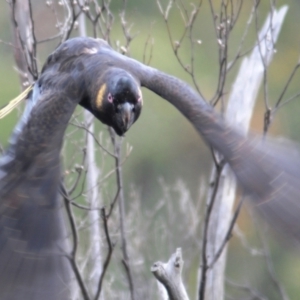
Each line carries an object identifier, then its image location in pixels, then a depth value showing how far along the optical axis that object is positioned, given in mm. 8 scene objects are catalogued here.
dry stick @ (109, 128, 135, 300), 10094
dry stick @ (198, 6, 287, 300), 11695
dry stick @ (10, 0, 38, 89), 9992
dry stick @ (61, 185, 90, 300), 9562
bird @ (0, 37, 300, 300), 8859
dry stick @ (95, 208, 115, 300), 9196
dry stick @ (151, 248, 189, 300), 8797
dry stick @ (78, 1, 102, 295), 11164
